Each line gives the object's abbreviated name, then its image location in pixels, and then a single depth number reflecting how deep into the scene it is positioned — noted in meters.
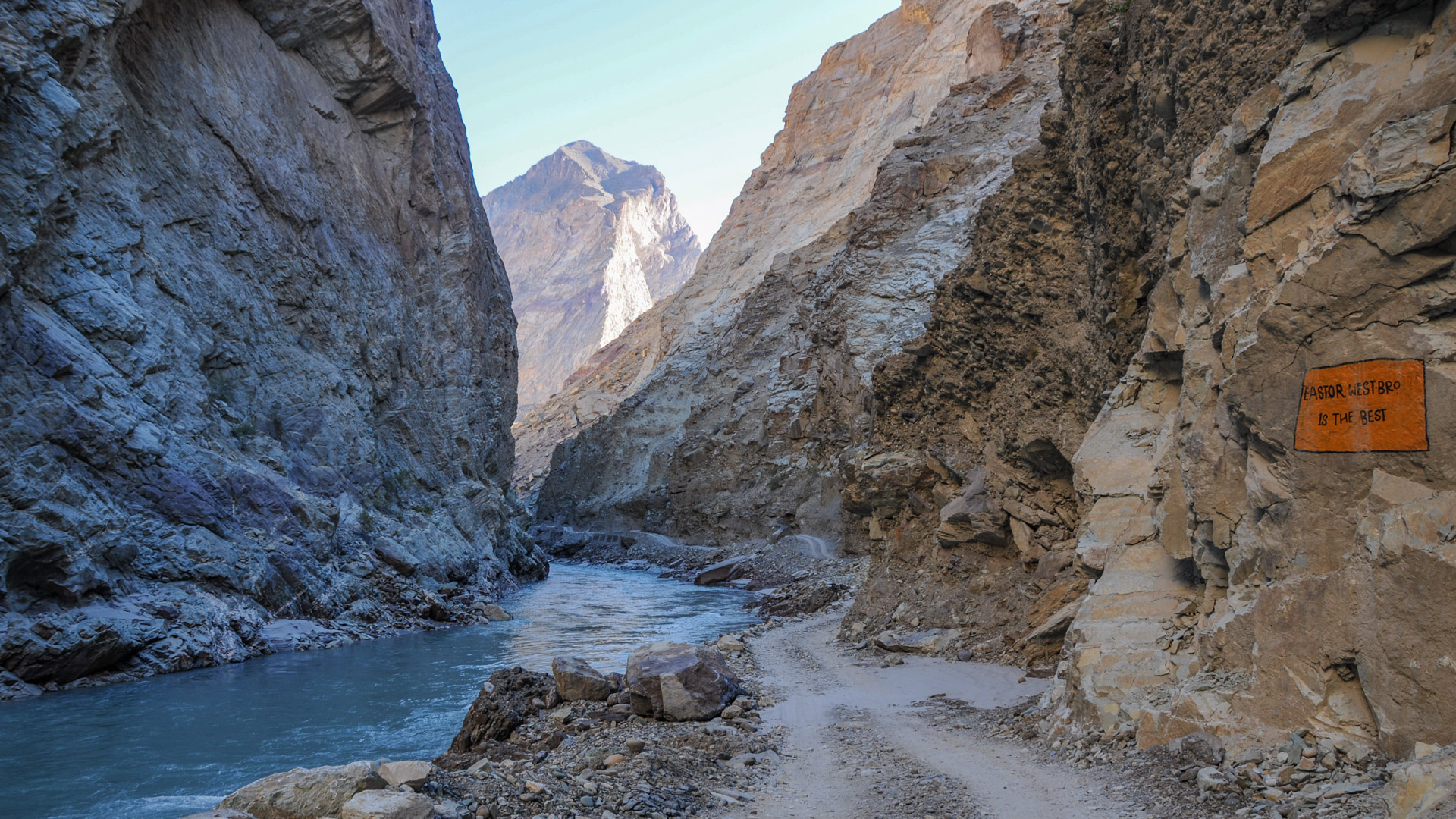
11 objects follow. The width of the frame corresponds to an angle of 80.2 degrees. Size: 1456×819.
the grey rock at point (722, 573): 36.88
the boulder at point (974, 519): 13.92
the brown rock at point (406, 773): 6.34
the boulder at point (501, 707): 9.65
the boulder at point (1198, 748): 5.71
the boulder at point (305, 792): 5.95
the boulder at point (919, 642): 13.45
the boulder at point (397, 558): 23.61
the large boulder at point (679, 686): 10.09
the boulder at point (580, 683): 11.09
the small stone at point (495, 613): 23.69
